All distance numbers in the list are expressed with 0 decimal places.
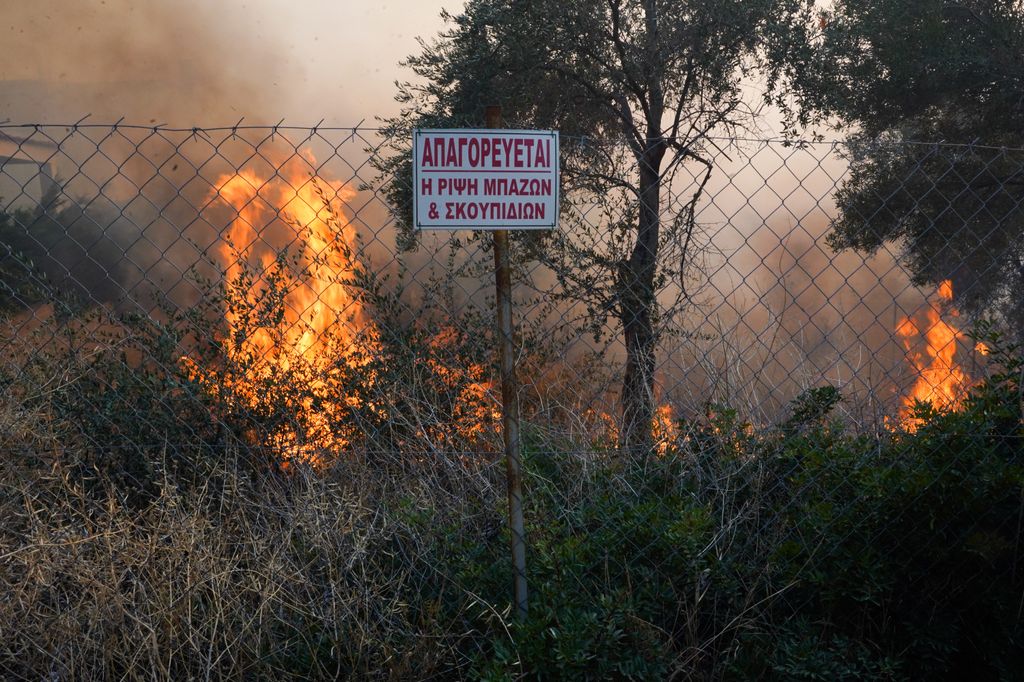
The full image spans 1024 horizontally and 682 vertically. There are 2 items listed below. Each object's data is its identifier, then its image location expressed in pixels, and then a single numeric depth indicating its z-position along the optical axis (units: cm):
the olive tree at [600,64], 970
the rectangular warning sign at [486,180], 281
